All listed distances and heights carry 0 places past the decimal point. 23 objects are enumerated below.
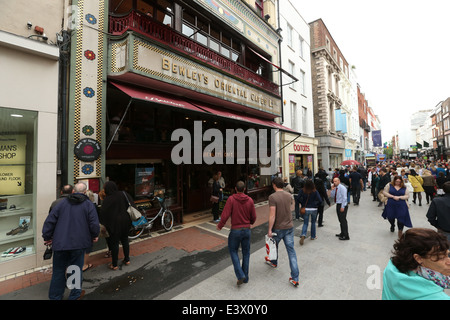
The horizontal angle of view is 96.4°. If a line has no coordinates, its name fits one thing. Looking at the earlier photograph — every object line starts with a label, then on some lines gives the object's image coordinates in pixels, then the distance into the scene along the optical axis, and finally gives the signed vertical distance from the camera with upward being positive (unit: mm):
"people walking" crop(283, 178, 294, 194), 7488 -858
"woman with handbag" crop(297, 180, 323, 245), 5711 -1065
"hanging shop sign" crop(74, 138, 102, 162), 5035 +472
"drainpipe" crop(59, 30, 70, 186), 4871 +1498
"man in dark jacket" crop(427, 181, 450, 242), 3883 -997
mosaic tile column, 5031 +1981
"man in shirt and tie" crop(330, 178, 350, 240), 5812 -1270
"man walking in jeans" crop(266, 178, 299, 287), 3918 -1044
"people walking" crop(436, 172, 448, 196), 9430 -800
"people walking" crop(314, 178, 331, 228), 7164 -1051
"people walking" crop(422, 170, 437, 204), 9359 -1015
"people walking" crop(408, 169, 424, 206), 9539 -926
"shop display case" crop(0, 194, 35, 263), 4520 -1324
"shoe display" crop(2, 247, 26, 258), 4370 -1829
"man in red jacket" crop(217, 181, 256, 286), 3660 -1081
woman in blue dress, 5500 -1126
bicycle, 6137 -1767
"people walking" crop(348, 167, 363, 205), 10641 -1138
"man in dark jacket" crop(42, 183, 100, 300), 3143 -1077
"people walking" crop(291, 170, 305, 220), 8031 -817
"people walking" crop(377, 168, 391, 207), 10047 -801
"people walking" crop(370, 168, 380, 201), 11094 -1246
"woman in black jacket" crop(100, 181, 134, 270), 4238 -1065
